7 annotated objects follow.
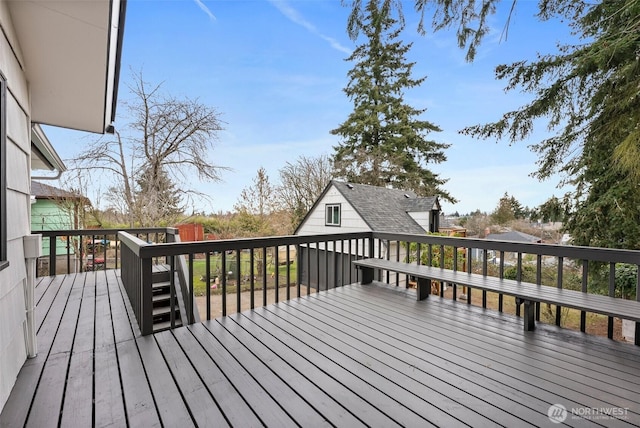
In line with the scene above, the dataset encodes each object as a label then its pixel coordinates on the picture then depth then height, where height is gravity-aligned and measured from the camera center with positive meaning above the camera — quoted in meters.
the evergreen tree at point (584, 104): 3.18 +1.31
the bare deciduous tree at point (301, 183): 12.82 +1.18
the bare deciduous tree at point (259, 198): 11.01 +0.42
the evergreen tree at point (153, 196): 8.28 +0.40
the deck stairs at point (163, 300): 3.98 -1.27
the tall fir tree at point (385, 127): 14.77 +4.22
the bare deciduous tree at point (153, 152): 8.02 +1.65
